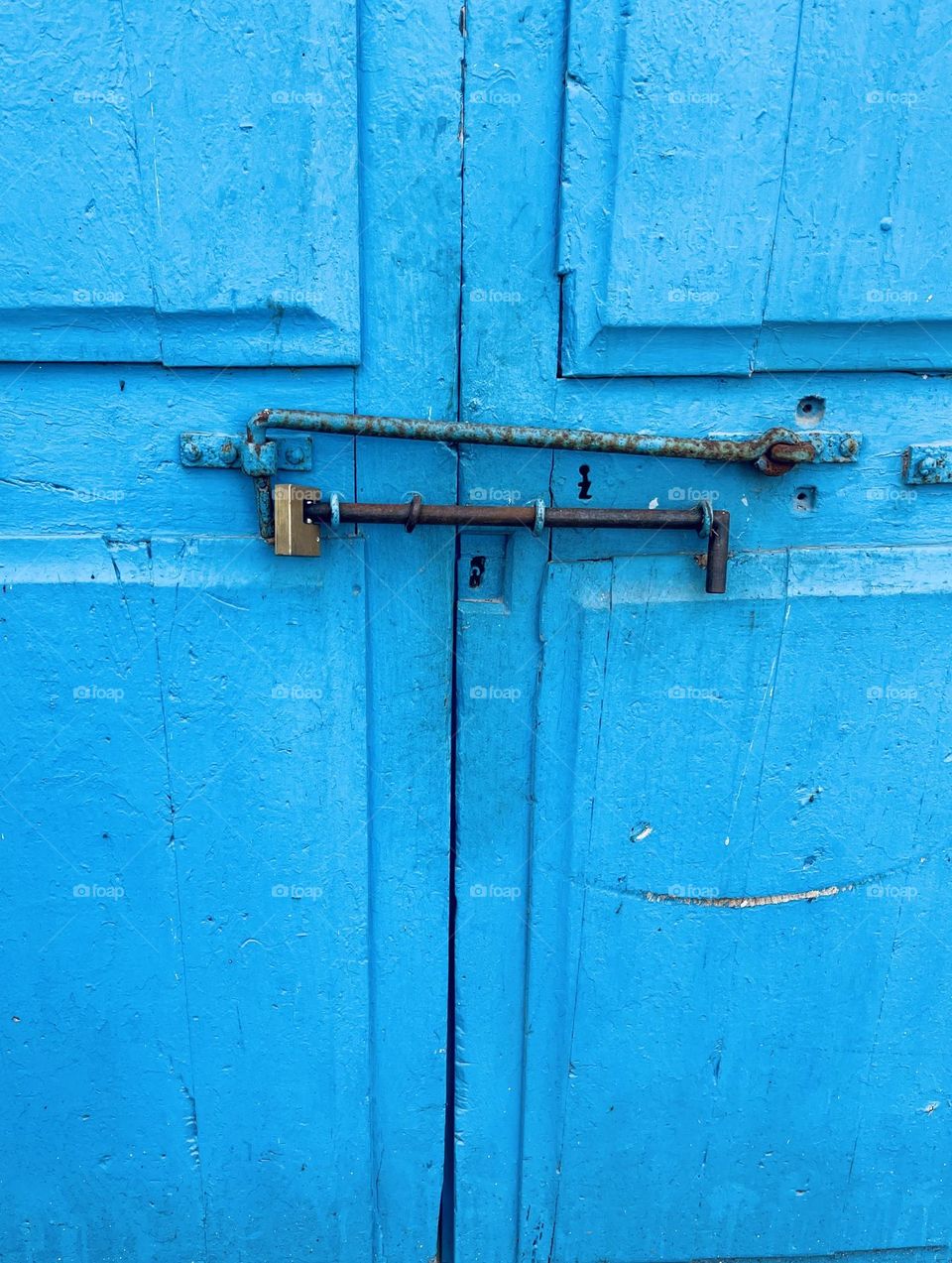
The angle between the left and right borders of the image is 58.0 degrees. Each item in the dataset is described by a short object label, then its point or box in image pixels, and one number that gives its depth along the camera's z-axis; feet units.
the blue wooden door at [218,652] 2.85
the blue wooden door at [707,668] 2.88
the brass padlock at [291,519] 2.97
